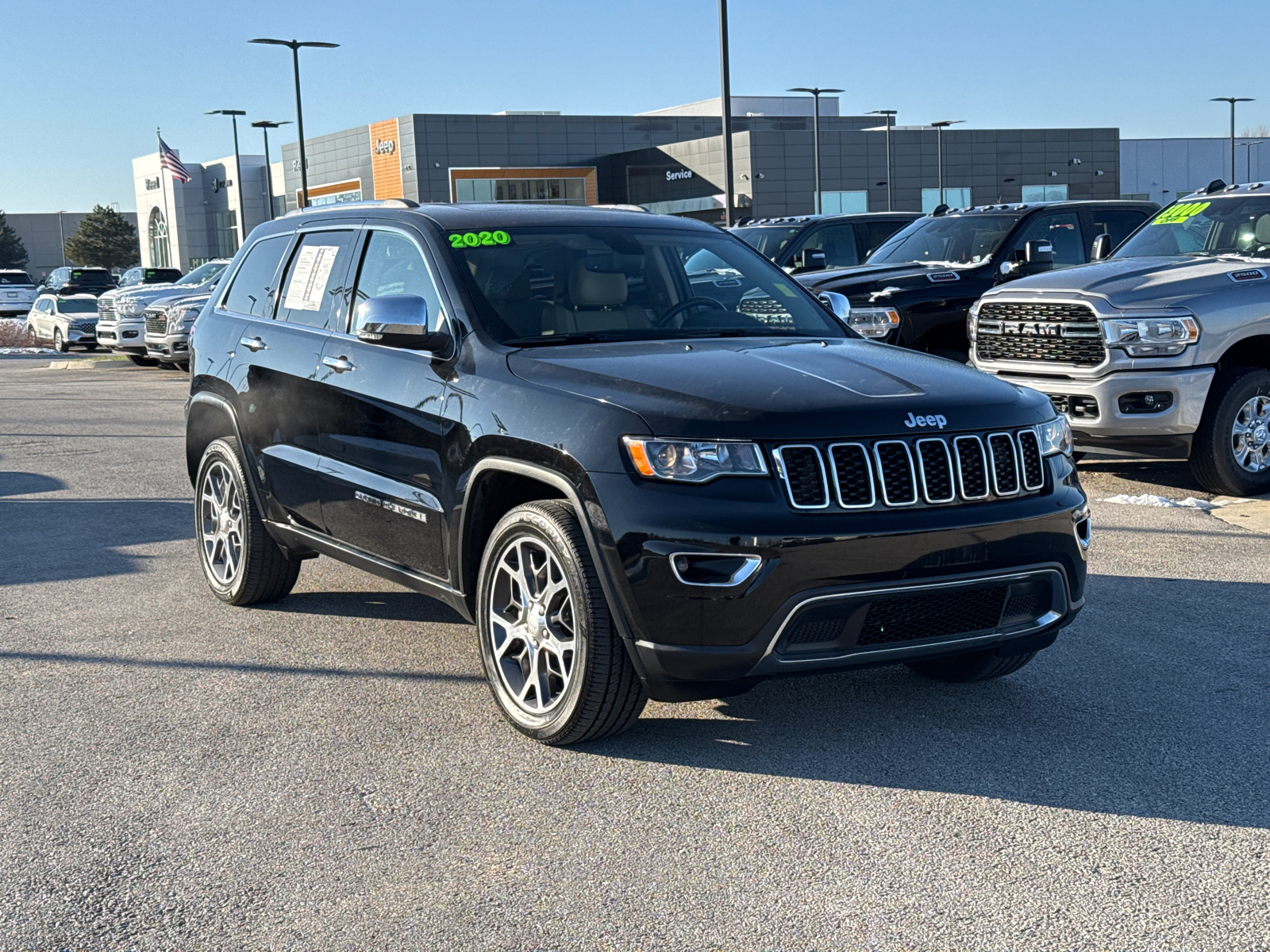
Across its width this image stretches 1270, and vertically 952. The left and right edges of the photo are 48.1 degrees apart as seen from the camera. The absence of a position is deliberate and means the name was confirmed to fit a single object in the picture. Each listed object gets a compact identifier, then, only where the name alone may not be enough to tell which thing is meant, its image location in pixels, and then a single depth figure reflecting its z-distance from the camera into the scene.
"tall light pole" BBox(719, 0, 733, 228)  22.27
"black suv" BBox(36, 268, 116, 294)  42.97
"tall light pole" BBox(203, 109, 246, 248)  52.69
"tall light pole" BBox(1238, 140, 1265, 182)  87.38
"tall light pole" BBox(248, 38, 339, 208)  38.28
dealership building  72.00
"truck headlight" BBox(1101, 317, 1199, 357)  8.83
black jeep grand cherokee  4.12
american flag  50.22
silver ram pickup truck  8.84
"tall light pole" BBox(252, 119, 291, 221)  48.78
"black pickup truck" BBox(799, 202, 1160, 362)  12.80
